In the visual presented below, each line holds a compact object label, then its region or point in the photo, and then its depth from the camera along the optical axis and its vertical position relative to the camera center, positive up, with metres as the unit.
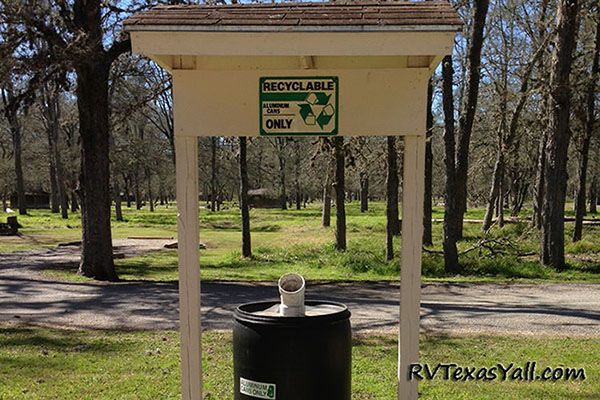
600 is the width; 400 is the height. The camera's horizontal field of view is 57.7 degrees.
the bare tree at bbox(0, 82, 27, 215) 37.09 +2.24
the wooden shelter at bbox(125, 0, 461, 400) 3.33 +0.75
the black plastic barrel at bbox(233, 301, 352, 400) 3.31 -1.01
